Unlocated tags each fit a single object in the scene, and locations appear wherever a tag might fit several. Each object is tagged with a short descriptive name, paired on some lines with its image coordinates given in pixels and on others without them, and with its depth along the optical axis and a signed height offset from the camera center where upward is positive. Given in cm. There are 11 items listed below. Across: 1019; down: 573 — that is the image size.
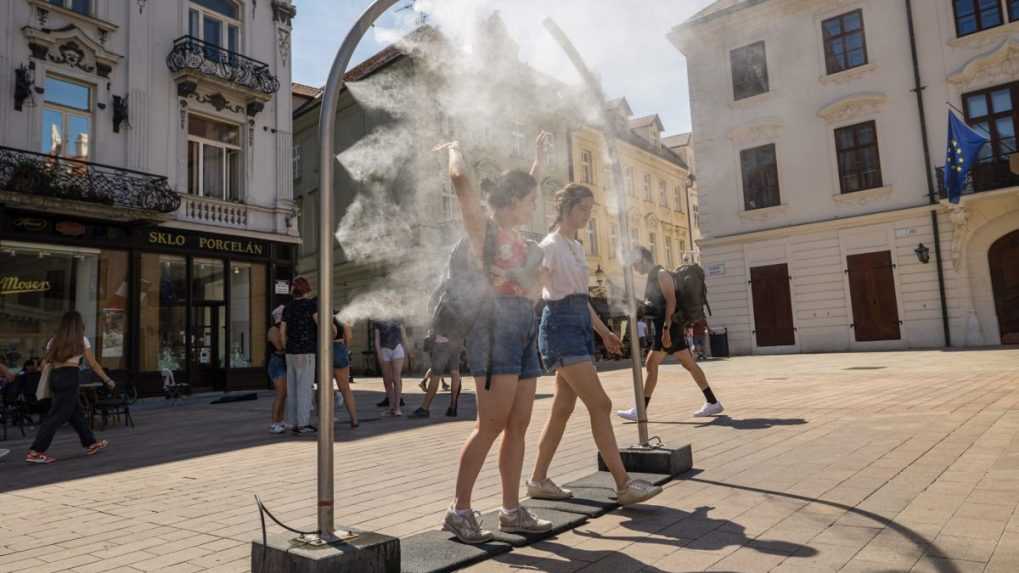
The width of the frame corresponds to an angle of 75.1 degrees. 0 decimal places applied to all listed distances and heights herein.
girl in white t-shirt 373 +4
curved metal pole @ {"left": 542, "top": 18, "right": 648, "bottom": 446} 480 +108
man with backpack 741 +34
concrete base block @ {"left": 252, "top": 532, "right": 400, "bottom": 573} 255 -76
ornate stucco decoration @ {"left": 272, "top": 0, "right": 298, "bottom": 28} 2086 +1114
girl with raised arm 323 +1
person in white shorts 999 +7
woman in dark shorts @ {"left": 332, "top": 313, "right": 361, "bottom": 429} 849 -1
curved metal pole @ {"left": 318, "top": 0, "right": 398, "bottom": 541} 287 +40
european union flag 1975 +526
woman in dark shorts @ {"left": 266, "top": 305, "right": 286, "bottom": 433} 864 -11
